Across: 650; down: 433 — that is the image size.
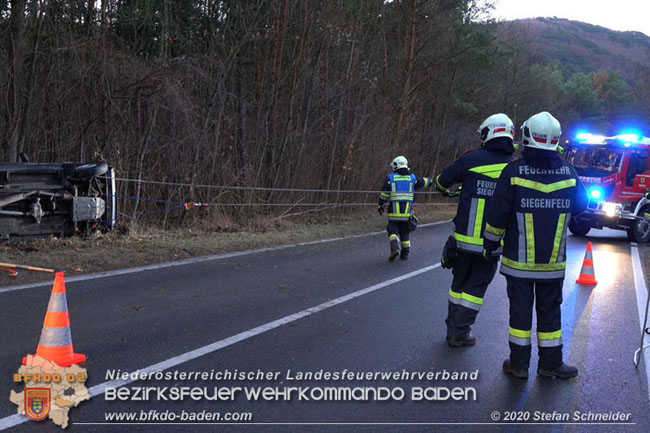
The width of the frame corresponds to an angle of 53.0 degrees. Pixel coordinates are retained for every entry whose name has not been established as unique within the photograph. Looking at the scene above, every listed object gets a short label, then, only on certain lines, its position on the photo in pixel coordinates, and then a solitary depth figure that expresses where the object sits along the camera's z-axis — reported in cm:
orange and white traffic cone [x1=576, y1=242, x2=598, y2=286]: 989
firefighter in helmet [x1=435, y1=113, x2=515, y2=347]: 595
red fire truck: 1688
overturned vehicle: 986
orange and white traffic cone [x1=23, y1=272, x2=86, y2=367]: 473
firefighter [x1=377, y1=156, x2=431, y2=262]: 1099
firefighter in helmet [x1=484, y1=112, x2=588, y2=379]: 506
